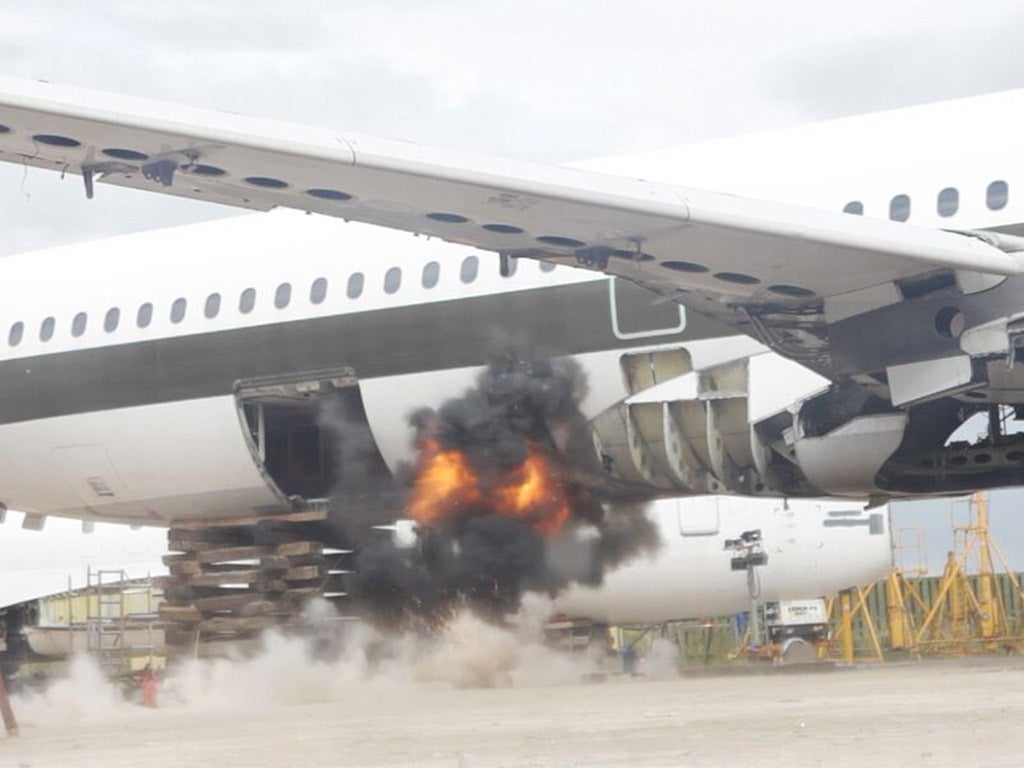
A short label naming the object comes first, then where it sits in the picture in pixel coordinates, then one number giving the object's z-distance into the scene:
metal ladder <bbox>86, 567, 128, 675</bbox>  30.08
